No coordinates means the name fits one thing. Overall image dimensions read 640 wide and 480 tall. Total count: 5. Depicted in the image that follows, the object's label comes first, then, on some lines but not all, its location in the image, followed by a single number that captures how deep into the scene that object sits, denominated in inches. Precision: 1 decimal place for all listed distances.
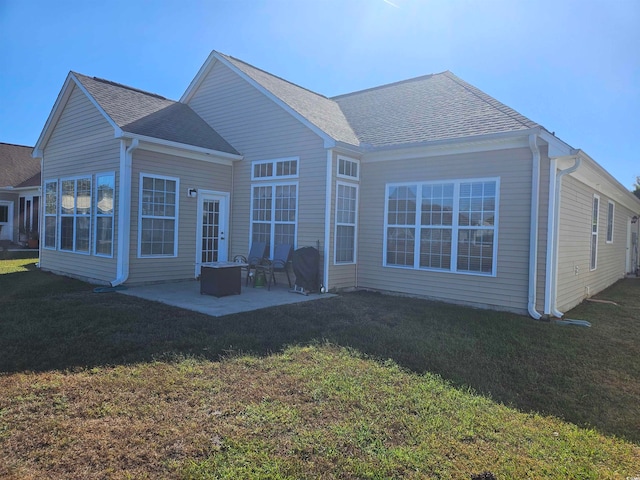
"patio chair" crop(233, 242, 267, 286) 373.1
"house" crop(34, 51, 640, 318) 284.2
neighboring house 741.3
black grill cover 334.0
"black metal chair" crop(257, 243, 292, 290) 355.6
